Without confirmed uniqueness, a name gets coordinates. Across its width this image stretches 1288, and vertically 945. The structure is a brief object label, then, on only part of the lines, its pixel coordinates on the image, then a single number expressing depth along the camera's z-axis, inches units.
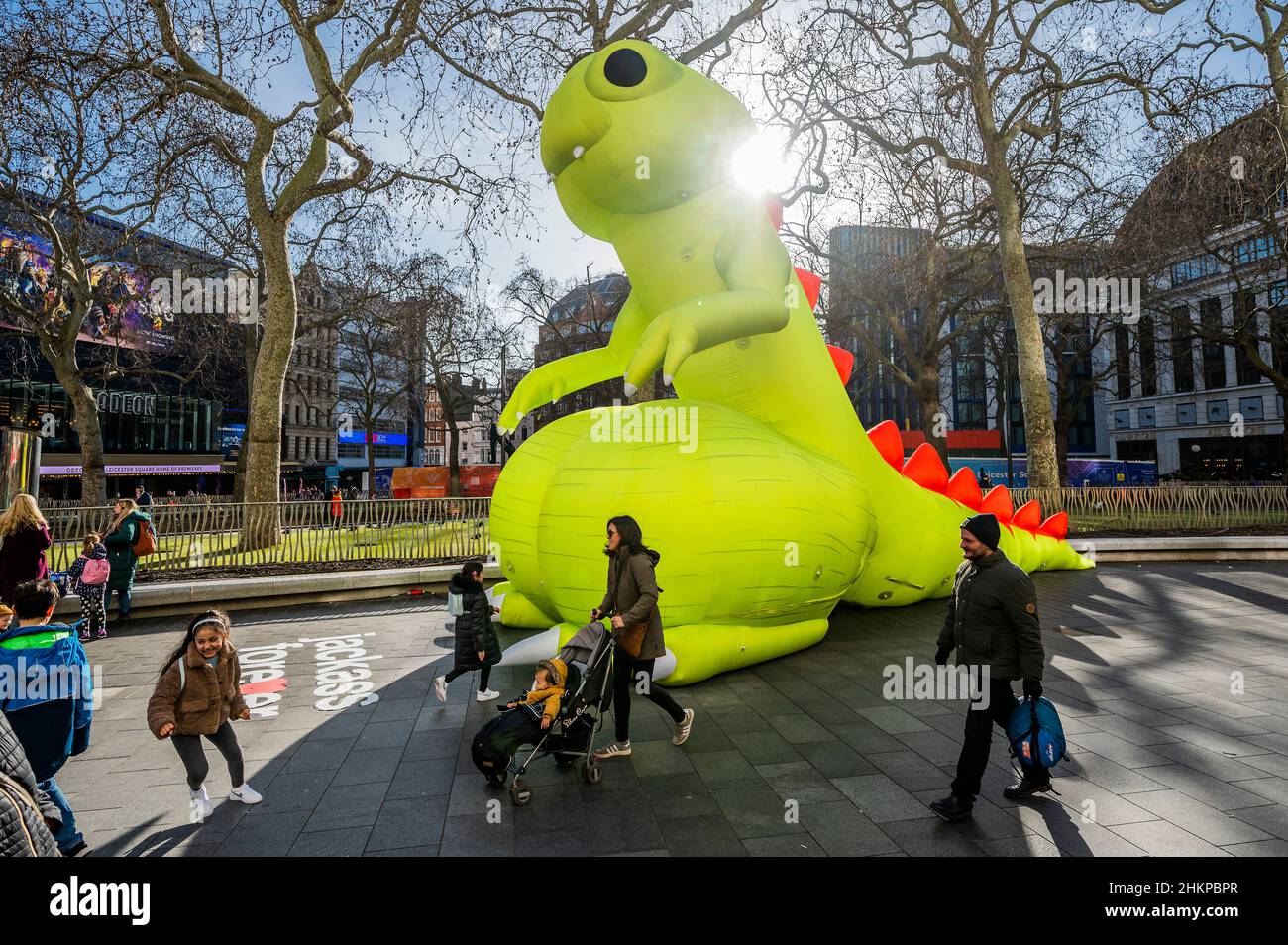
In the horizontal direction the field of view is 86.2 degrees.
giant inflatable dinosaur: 218.1
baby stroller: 153.3
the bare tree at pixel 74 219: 417.4
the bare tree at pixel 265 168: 480.4
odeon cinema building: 736.3
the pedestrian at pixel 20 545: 261.0
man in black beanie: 139.3
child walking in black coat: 217.6
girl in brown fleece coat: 143.3
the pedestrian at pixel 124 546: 340.2
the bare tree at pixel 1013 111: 565.6
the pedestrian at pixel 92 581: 315.3
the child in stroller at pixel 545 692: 159.9
